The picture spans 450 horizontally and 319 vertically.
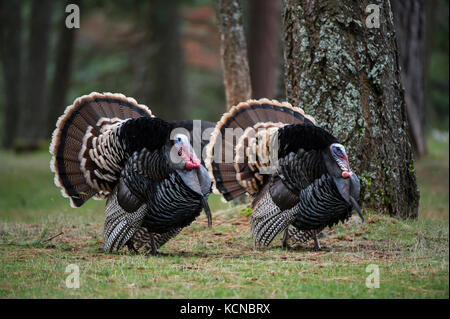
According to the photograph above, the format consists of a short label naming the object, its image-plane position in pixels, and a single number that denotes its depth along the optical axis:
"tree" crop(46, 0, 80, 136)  17.52
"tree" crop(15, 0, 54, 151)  17.05
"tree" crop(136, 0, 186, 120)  18.22
